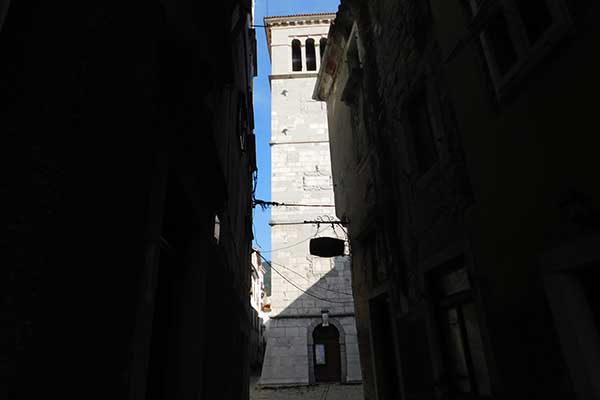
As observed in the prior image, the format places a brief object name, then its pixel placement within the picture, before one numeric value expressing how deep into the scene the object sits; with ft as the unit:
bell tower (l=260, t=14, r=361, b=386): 55.52
